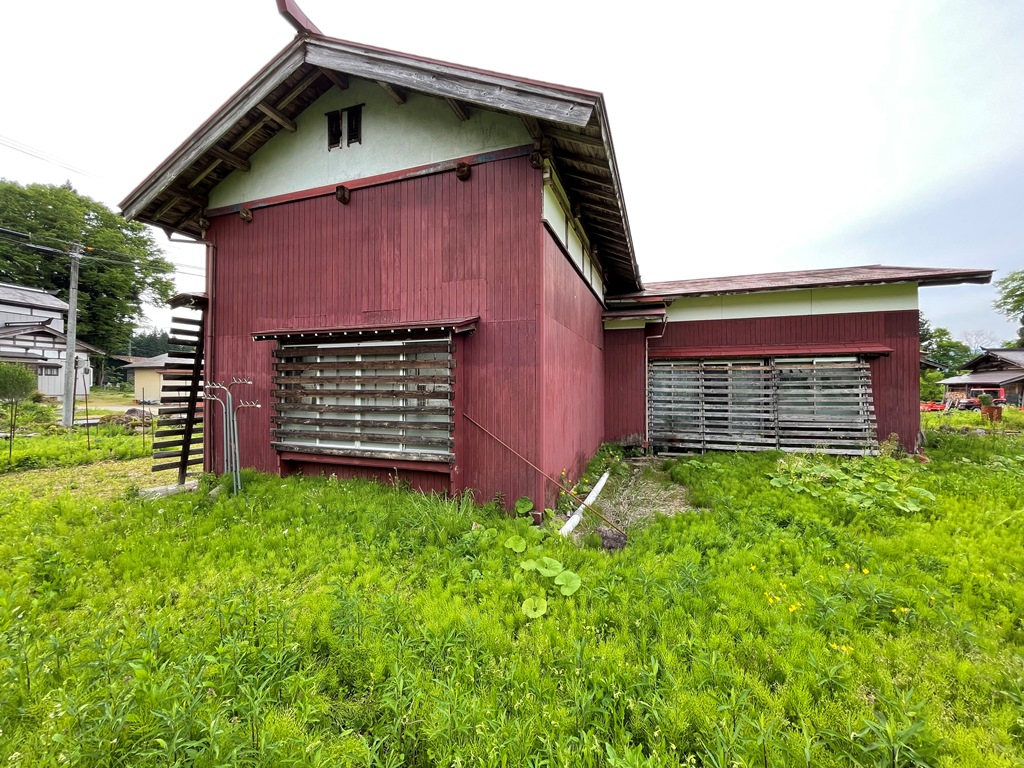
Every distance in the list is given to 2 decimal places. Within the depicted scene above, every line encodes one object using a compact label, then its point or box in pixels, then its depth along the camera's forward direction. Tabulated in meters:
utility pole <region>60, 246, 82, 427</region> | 12.76
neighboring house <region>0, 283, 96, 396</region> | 20.36
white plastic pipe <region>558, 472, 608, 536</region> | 4.36
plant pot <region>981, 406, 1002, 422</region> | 14.27
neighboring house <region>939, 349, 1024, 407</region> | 22.38
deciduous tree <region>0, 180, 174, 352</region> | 28.31
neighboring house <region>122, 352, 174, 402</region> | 26.97
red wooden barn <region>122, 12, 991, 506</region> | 4.54
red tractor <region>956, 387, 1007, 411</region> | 22.05
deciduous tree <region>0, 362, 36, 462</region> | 8.68
